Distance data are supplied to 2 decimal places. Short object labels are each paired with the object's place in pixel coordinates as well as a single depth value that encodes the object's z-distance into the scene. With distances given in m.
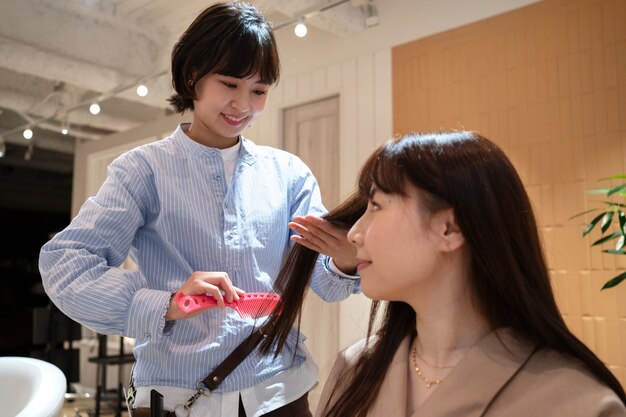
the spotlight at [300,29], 3.81
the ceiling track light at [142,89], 4.89
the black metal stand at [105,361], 4.93
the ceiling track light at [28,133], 3.79
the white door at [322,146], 4.45
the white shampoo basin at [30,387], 1.71
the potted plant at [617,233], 2.22
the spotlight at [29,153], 3.89
